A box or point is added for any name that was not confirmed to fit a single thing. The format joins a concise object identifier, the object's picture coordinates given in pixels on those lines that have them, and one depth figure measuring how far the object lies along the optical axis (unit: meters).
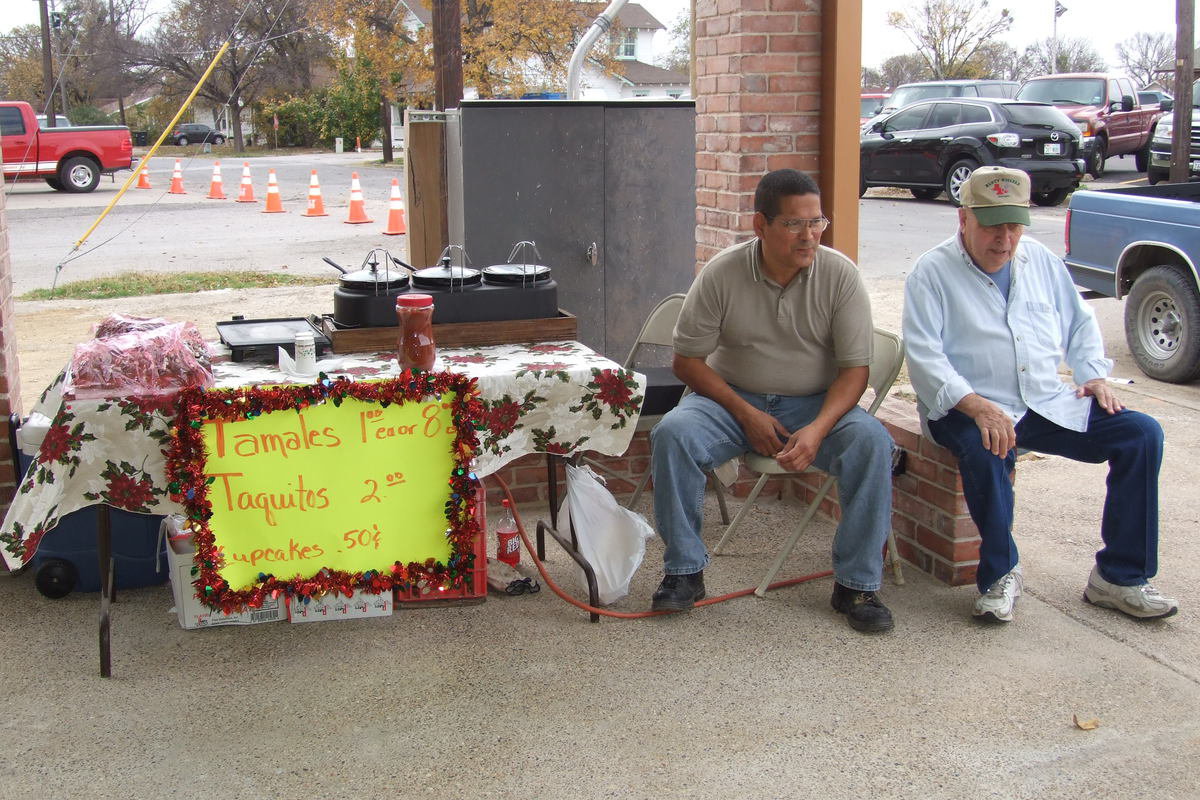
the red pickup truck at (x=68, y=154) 21.20
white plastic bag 3.83
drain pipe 5.92
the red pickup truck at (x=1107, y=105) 20.83
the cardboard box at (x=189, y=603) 3.56
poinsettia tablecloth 3.21
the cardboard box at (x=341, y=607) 3.70
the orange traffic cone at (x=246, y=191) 21.25
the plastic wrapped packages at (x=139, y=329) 3.56
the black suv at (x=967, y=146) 16.41
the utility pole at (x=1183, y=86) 14.67
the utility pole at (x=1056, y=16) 40.31
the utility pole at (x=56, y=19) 26.97
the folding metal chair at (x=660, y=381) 4.45
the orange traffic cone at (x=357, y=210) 16.83
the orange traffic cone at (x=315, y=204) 18.20
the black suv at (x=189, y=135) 51.34
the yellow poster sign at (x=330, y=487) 3.37
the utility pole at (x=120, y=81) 40.25
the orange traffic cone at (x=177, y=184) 22.53
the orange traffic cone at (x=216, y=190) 21.66
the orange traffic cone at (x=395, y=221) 15.34
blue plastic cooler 3.82
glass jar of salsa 3.49
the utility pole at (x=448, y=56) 8.25
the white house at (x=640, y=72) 53.72
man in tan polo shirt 3.67
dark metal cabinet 5.44
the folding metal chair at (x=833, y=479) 3.82
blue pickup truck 6.81
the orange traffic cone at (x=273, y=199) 19.04
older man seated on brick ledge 3.62
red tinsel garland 3.28
